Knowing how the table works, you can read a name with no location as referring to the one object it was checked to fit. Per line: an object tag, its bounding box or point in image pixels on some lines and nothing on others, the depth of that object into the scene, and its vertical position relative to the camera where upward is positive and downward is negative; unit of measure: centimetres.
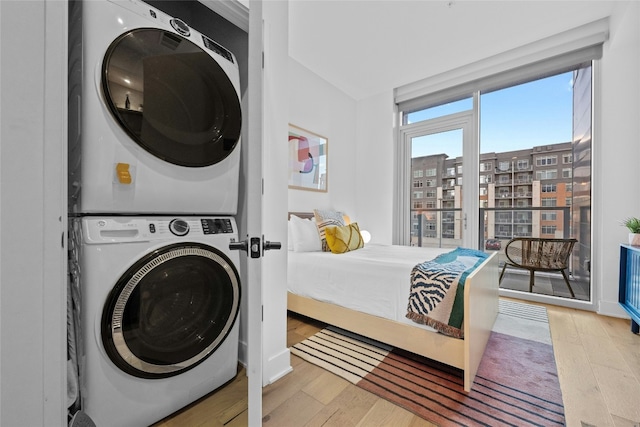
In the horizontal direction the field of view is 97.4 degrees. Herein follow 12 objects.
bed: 164 -65
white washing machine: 111 -46
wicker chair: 311 -47
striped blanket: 161 -50
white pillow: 279 -25
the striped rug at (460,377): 139 -99
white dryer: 111 +43
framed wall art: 331 +64
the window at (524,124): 307 +111
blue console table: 221 -57
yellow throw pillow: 275 -27
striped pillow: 290 -10
